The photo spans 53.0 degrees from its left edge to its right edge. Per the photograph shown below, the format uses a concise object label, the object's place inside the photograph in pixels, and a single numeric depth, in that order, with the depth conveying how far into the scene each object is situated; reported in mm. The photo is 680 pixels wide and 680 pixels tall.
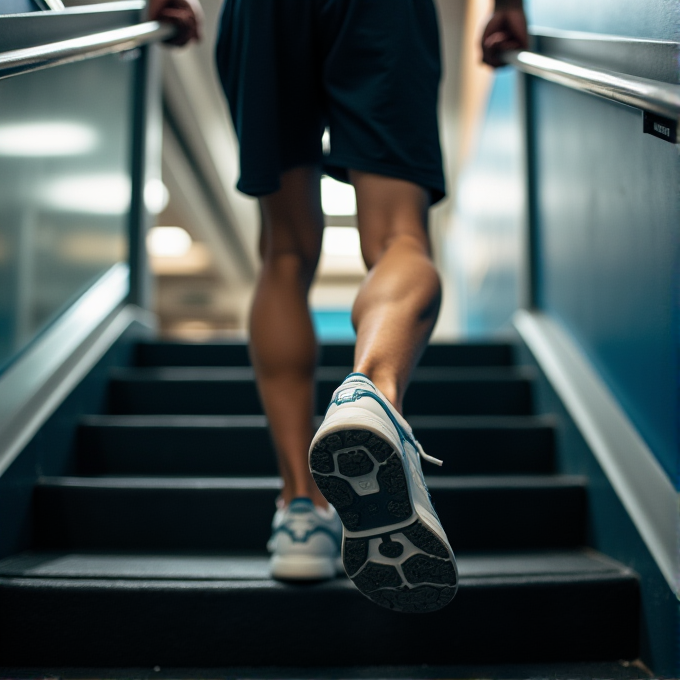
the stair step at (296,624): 886
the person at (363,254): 646
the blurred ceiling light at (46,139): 1192
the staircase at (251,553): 890
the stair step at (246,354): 1970
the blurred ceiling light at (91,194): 1492
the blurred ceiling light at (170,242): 8531
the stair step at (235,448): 1400
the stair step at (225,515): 1166
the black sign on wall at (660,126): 692
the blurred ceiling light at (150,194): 2285
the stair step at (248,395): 1684
